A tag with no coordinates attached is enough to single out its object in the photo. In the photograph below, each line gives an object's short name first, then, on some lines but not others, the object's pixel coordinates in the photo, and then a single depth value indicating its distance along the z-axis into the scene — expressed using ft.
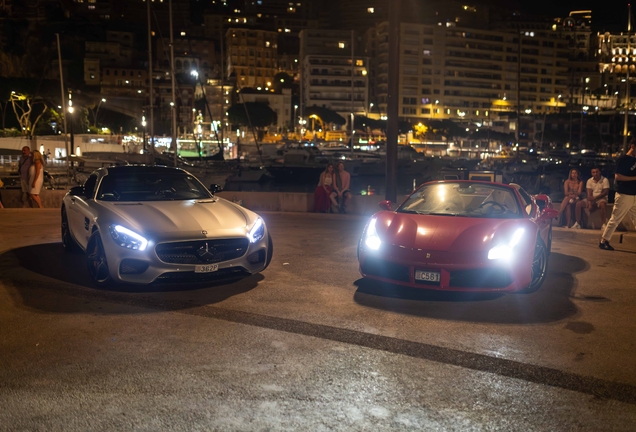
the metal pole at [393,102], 45.57
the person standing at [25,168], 53.39
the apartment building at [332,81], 451.12
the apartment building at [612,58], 582.76
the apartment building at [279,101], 451.12
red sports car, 23.13
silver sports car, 24.06
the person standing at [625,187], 34.42
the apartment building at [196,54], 481.79
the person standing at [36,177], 52.90
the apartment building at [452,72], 458.09
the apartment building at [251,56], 552.00
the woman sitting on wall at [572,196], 46.34
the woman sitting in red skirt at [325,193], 54.54
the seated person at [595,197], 45.29
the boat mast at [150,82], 112.64
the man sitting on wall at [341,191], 54.75
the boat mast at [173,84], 110.60
